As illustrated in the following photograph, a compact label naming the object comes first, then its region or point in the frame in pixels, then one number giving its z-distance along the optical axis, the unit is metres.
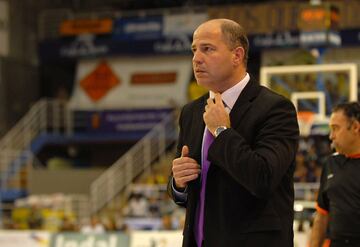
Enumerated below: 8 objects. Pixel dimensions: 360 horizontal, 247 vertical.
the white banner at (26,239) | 11.09
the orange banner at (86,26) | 23.19
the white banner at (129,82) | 23.19
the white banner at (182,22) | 21.97
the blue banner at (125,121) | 22.14
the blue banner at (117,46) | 22.27
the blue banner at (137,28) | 22.77
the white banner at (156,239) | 10.42
